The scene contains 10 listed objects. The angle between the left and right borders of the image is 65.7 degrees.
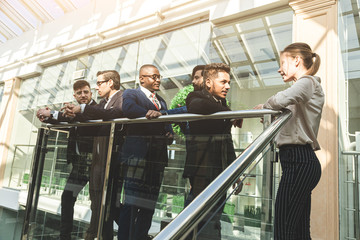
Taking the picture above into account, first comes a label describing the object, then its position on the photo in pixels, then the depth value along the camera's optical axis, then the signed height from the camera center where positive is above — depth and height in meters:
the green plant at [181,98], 4.43 +1.18
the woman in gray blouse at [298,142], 1.32 +0.20
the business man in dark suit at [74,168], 2.46 -0.03
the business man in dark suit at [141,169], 2.01 +0.01
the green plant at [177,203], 1.79 -0.20
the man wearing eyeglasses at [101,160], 2.18 +0.05
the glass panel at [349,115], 3.15 +0.90
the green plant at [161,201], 1.99 -0.21
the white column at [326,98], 3.34 +1.11
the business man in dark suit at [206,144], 1.68 +0.19
